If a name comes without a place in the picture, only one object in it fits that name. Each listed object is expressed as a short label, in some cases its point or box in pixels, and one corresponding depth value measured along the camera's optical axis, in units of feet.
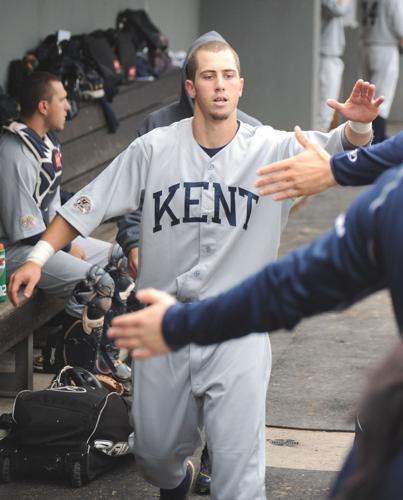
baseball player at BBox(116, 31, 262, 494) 33.83
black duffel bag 33.45
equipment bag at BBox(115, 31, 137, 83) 64.28
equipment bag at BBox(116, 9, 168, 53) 67.51
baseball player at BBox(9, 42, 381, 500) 27.99
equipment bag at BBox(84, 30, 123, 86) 58.70
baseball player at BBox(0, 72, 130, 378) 41.63
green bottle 37.88
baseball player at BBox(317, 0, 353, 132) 88.82
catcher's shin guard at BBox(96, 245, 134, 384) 41.50
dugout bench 38.79
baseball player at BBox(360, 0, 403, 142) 88.99
